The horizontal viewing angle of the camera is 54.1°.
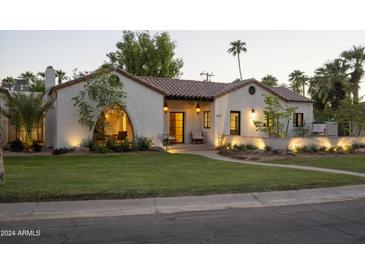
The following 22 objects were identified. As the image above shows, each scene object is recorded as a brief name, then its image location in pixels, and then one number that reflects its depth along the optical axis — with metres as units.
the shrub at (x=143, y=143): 20.02
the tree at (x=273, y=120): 20.98
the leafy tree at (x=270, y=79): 59.56
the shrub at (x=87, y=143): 19.27
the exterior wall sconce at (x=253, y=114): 24.92
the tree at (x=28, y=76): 53.48
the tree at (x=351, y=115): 23.12
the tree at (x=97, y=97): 18.91
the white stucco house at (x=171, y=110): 19.39
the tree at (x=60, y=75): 50.21
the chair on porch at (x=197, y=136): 23.84
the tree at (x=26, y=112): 18.84
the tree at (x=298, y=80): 58.50
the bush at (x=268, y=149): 19.27
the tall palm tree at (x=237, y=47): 52.97
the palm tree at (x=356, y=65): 33.72
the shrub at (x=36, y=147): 19.54
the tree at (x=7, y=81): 55.05
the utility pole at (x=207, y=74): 52.73
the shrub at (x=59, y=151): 18.52
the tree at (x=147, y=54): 43.00
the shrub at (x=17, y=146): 19.50
